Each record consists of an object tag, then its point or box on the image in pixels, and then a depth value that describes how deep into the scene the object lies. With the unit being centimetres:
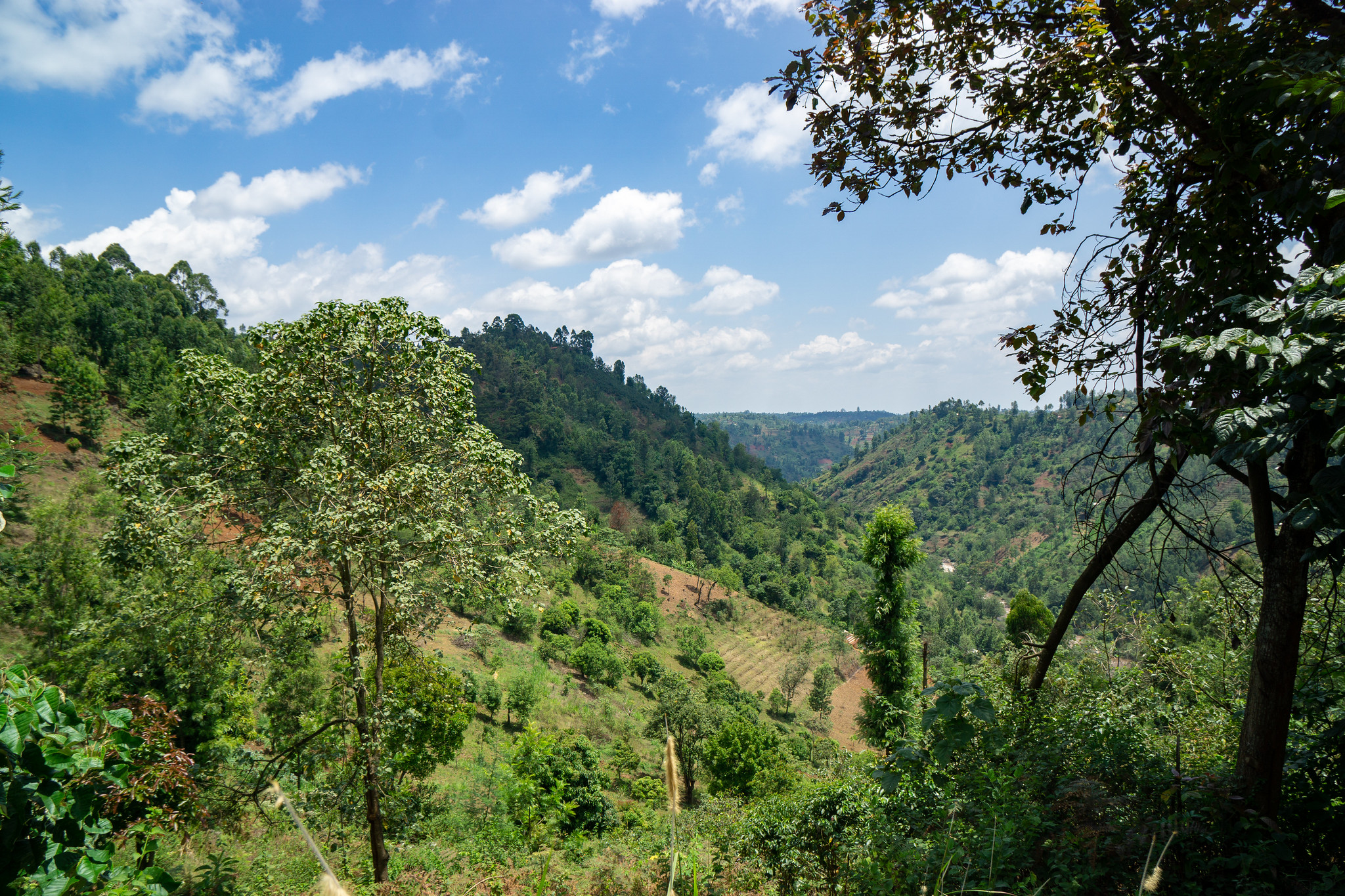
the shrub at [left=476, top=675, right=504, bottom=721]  2972
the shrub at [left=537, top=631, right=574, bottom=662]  4266
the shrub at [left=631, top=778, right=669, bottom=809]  2577
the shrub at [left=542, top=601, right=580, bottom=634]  4550
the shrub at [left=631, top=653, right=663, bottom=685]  4744
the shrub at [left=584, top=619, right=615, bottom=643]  4597
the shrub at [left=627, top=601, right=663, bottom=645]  5588
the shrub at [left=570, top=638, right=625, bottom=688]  4203
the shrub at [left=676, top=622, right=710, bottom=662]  5668
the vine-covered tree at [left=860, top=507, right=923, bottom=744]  1543
